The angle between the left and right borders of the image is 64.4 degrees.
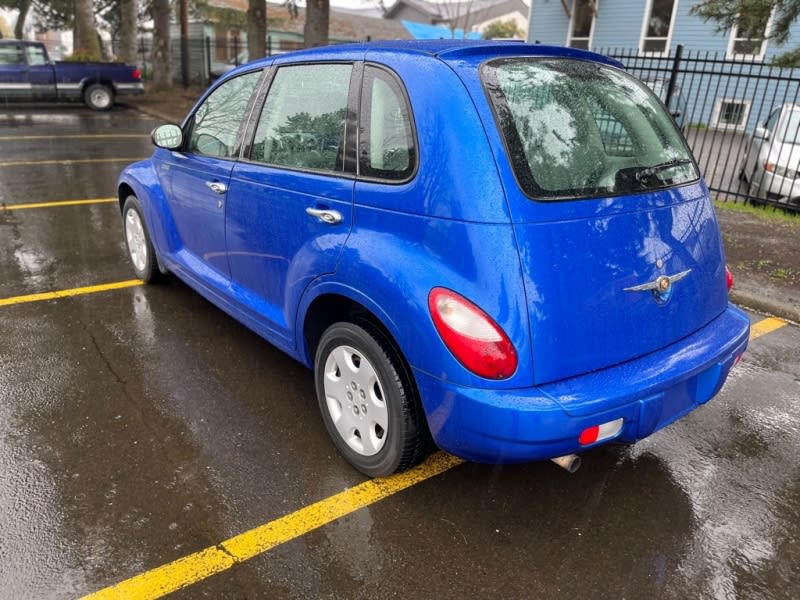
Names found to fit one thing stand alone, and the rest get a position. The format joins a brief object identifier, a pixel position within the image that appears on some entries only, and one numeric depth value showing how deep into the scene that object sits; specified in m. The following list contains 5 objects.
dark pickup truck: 15.90
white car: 8.19
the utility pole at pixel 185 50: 22.48
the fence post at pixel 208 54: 22.69
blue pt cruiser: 2.23
